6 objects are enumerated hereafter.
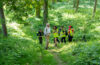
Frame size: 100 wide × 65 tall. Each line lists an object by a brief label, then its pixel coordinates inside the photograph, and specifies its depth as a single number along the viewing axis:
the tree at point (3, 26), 8.71
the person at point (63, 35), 11.84
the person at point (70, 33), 11.85
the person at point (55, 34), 11.02
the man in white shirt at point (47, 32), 9.84
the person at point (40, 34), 10.88
